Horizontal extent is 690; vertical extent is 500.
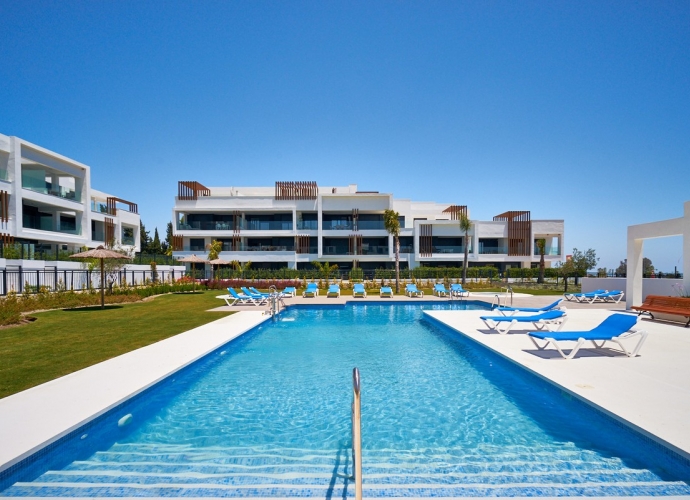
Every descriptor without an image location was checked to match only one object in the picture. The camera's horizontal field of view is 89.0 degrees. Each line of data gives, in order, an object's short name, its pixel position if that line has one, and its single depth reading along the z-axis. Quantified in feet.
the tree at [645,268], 85.69
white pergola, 39.29
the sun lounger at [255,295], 59.88
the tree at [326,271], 101.99
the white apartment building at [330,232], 123.34
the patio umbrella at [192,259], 83.61
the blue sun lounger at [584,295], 61.05
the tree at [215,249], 108.27
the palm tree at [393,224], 87.66
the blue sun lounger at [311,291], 72.74
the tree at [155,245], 195.55
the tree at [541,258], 118.52
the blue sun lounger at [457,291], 68.49
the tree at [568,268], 87.64
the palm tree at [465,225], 107.20
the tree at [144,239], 197.88
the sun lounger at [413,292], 73.00
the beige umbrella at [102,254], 51.18
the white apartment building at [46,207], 74.92
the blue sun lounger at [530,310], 38.06
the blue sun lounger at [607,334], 22.72
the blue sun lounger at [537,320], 30.91
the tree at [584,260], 86.58
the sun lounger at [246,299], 59.11
